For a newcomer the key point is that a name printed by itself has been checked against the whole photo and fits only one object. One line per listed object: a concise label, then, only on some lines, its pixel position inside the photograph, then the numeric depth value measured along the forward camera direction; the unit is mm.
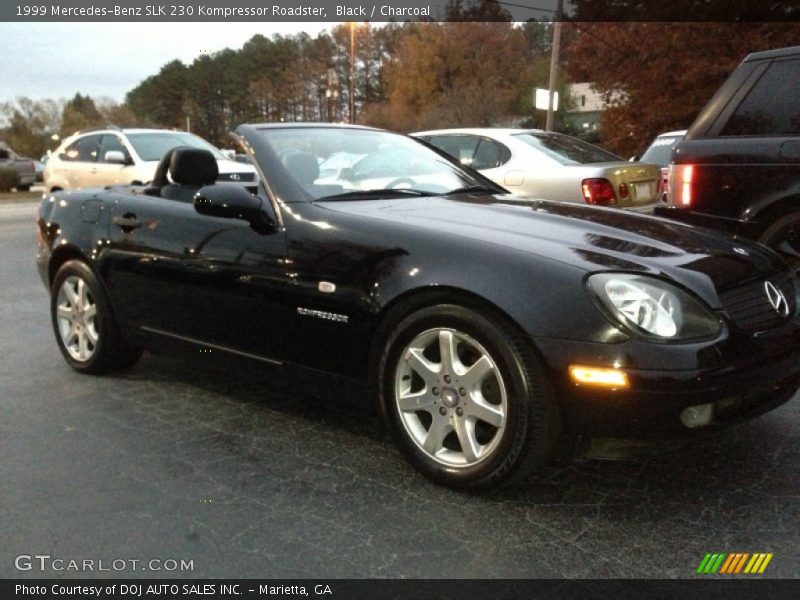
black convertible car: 2754
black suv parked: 4898
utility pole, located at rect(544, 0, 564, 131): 25853
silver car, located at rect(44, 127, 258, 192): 11914
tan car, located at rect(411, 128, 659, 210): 7285
